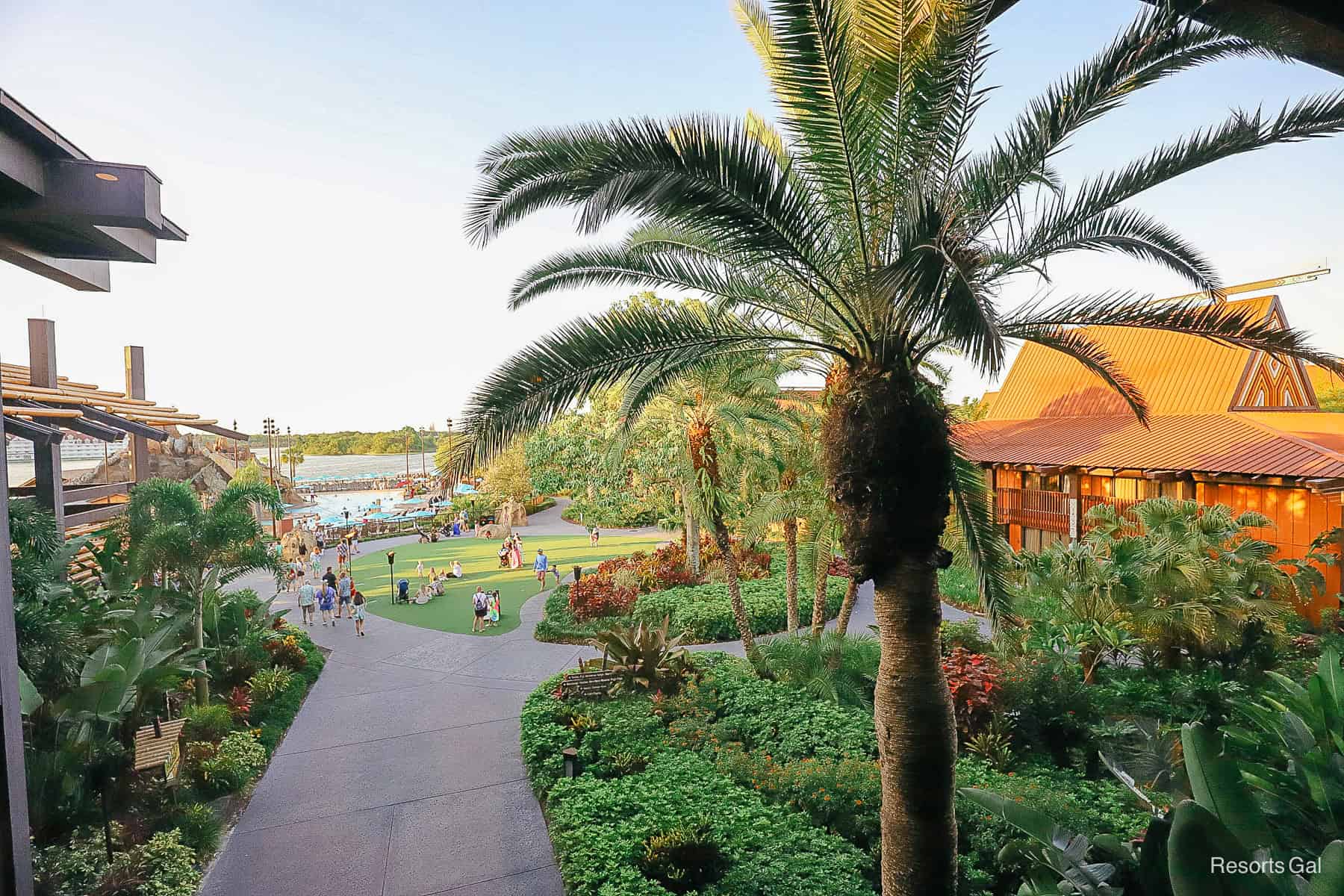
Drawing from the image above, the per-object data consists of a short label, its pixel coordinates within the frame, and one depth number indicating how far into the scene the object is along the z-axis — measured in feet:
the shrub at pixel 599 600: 51.78
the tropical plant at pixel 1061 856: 10.52
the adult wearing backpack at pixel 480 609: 51.72
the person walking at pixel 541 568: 67.47
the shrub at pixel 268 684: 34.50
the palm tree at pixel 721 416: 35.88
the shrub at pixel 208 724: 28.89
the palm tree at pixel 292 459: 146.24
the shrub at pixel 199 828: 21.80
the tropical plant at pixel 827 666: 30.96
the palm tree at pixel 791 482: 38.42
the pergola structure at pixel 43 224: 12.69
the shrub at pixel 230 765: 25.39
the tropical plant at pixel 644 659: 33.91
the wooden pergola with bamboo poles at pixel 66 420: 25.17
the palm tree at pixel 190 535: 31.24
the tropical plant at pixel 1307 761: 11.47
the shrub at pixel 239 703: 31.68
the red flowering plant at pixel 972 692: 26.63
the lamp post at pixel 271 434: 106.07
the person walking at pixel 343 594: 57.21
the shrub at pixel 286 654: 40.24
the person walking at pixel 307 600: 54.49
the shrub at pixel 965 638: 35.79
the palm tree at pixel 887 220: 14.38
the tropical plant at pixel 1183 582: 30.68
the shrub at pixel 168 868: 19.13
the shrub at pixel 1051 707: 26.73
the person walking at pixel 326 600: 55.06
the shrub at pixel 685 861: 18.43
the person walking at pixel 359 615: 51.21
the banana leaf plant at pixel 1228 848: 7.42
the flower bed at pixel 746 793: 18.21
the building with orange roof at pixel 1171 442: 42.37
